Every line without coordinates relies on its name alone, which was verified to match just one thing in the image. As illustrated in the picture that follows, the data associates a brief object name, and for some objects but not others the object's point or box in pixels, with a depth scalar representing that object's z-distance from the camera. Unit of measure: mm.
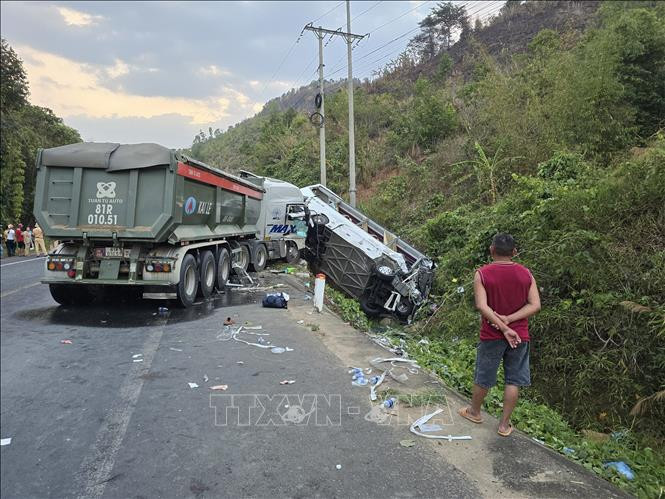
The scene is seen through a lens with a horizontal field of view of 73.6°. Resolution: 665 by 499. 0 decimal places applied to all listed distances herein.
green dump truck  6355
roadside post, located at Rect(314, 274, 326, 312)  7453
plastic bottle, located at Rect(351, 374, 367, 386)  4309
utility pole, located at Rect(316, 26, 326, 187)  18125
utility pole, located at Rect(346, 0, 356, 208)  16406
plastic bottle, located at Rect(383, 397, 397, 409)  3838
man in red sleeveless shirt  3428
